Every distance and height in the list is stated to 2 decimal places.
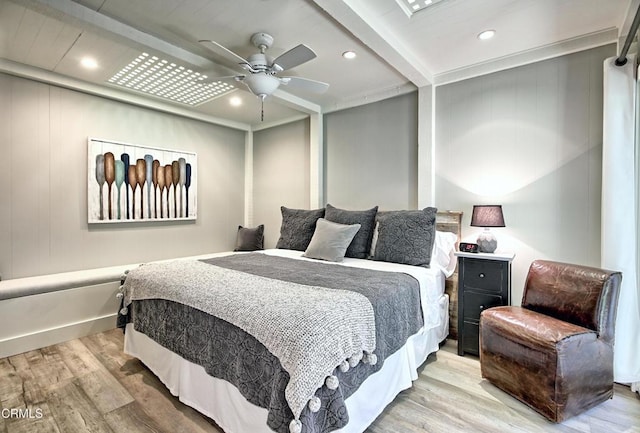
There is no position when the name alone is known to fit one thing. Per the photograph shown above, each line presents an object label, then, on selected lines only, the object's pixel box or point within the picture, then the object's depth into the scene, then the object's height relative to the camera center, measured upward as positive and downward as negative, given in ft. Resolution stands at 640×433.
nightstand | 8.44 -2.06
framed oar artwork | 11.61 +1.19
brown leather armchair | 6.12 -2.68
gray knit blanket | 4.27 -1.69
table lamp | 8.75 -0.21
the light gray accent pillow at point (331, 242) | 9.70 -0.90
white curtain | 7.28 +0.15
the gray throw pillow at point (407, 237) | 8.95 -0.70
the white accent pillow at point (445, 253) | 9.59 -1.21
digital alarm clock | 9.09 -0.98
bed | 4.48 -2.04
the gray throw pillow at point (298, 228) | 11.39 -0.55
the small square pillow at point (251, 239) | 15.47 -1.29
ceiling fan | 7.59 +3.70
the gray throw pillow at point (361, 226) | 10.27 -0.42
